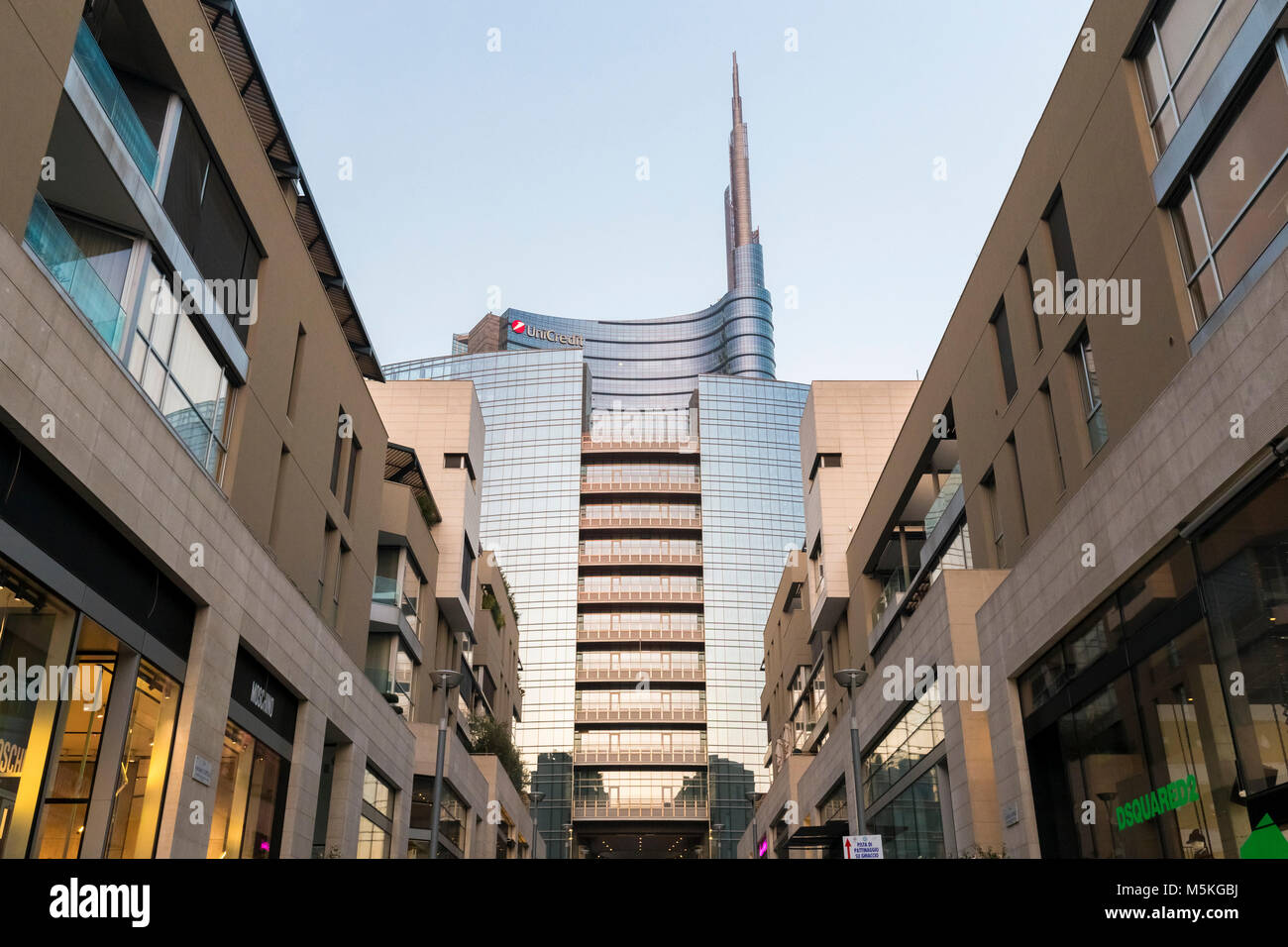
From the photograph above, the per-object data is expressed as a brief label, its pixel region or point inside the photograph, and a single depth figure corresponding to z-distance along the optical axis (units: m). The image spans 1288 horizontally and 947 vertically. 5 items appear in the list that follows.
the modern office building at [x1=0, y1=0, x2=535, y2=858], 13.30
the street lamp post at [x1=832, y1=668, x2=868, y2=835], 25.72
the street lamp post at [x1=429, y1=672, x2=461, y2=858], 30.97
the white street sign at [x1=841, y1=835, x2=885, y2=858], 21.30
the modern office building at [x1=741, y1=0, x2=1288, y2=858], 13.67
